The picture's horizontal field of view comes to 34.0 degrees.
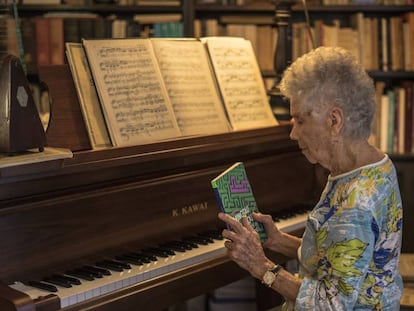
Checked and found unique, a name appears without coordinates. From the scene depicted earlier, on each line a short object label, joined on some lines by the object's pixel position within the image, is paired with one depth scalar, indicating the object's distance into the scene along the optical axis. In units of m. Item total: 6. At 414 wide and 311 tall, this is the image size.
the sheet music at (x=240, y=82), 2.42
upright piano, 1.72
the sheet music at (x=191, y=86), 2.22
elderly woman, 1.55
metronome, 1.70
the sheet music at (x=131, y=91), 2.00
